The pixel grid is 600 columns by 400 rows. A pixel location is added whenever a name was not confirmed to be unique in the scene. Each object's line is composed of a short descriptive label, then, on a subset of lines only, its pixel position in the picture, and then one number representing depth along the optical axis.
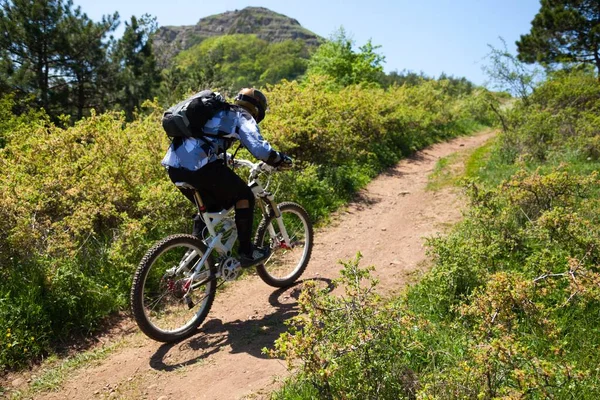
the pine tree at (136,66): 20.73
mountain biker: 3.67
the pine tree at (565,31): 23.81
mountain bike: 3.64
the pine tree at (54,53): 16.42
